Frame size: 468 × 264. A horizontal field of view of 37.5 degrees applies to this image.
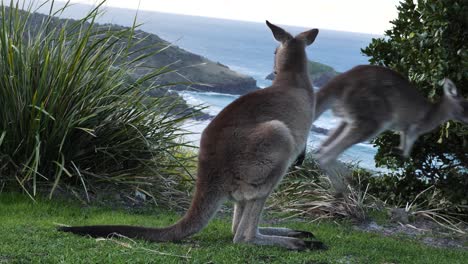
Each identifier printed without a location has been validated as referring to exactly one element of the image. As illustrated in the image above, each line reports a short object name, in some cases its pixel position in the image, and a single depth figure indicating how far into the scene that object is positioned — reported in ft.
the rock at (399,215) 28.78
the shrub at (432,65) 26.96
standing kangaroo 18.79
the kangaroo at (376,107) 22.43
